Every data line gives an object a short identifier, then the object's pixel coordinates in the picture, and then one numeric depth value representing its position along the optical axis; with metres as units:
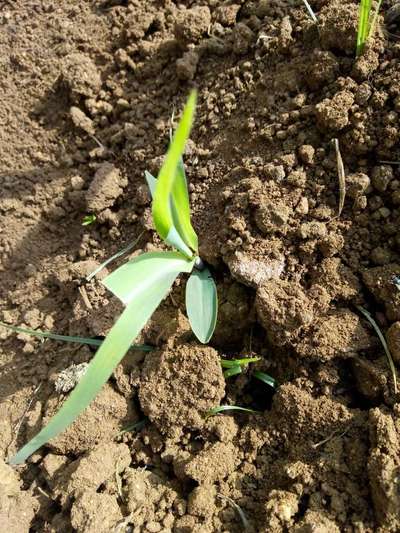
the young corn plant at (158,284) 0.13
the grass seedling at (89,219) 0.23
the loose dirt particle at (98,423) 0.19
